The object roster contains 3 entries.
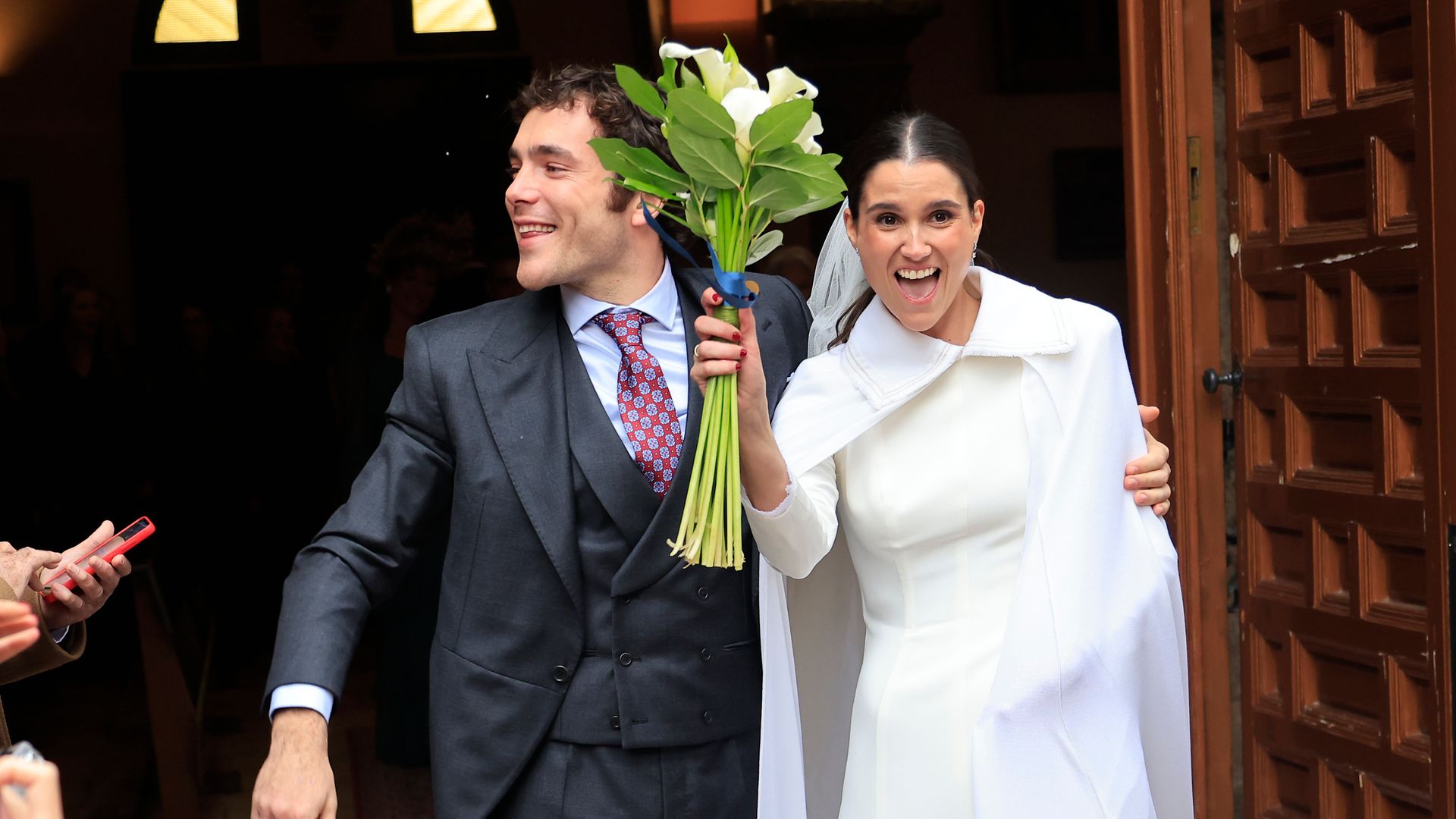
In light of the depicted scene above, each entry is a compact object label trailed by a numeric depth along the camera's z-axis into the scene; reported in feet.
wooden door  9.76
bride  6.89
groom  7.27
